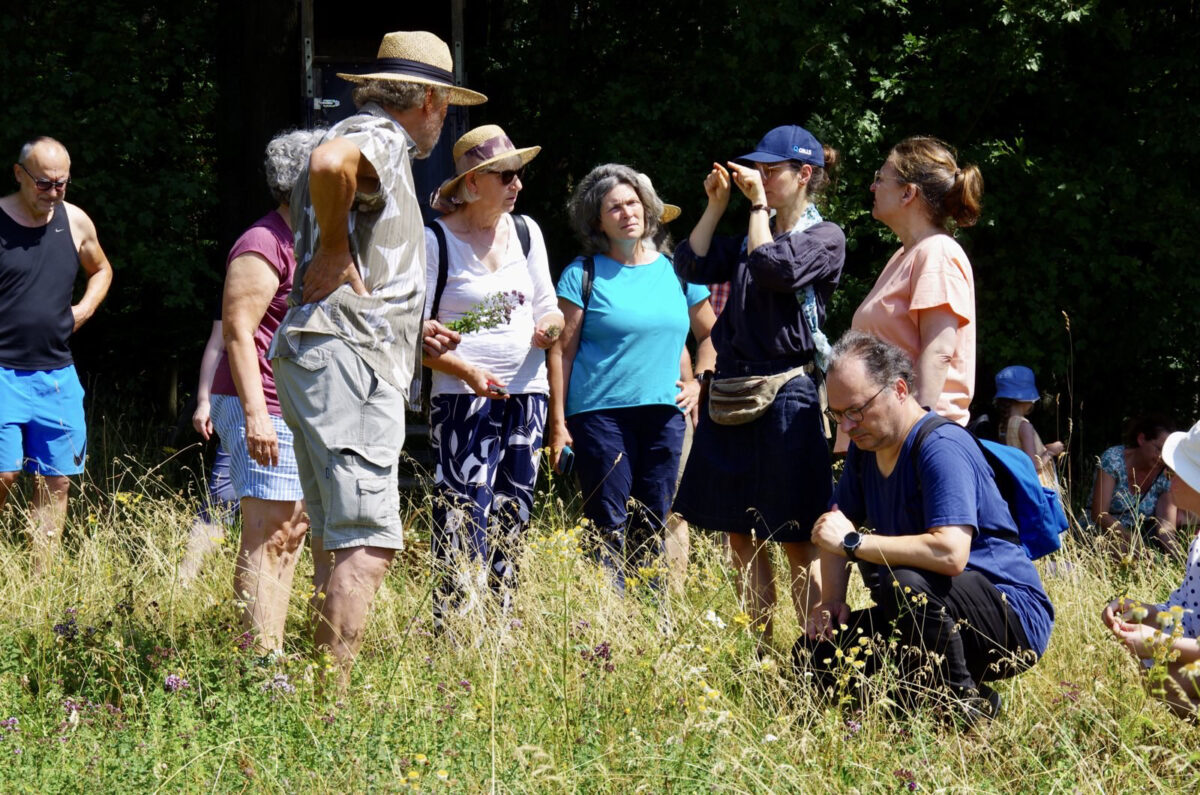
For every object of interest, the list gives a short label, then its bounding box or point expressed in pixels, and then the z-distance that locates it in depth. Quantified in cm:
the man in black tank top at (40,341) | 575
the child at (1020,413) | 738
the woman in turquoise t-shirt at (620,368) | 525
